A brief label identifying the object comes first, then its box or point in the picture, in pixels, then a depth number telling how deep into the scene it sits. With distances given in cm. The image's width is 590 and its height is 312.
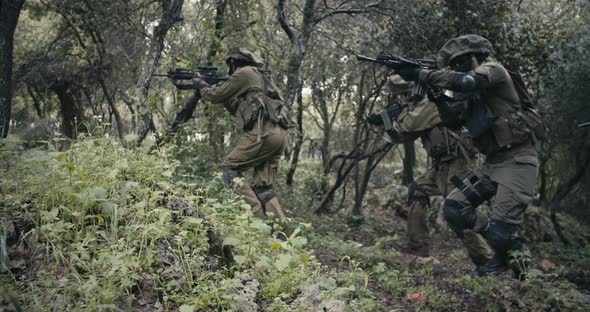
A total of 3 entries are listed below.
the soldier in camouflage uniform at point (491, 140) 501
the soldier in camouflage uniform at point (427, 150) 628
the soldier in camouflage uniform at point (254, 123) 580
